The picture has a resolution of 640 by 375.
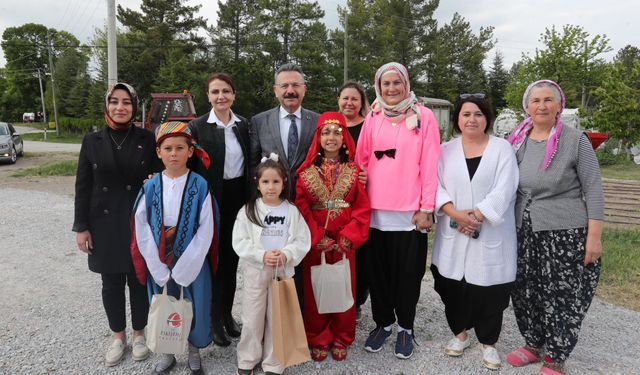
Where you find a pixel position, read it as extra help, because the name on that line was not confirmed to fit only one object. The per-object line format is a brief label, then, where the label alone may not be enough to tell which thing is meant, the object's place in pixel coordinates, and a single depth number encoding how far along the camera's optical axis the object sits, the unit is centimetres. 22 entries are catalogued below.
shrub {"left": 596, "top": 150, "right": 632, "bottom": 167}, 1727
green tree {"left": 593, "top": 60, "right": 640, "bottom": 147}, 1667
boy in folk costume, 264
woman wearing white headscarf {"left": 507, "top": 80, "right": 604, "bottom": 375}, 263
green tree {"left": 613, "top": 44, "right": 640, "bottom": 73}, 5147
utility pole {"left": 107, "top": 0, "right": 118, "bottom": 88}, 998
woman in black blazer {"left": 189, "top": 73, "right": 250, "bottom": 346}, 307
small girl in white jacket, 272
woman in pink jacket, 291
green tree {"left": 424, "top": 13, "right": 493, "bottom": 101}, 3388
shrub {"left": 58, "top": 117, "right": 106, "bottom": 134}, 3300
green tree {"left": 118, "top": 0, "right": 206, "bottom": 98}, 2930
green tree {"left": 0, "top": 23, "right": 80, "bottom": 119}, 5272
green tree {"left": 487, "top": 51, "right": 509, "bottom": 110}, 4041
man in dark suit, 320
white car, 1469
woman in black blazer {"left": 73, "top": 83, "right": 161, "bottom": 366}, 283
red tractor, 1293
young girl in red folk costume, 291
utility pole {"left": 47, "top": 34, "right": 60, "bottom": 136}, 3240
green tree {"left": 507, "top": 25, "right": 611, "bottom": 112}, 1677
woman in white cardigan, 277
